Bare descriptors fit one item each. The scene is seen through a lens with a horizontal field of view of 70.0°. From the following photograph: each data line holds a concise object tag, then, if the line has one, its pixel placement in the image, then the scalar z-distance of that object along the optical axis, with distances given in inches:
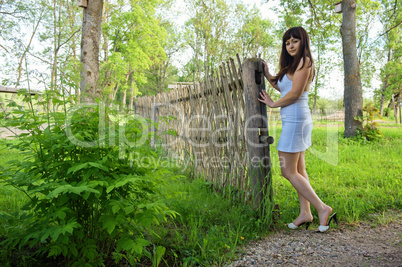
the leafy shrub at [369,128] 323.3
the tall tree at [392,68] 921.3
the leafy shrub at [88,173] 72.7
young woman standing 107.7
